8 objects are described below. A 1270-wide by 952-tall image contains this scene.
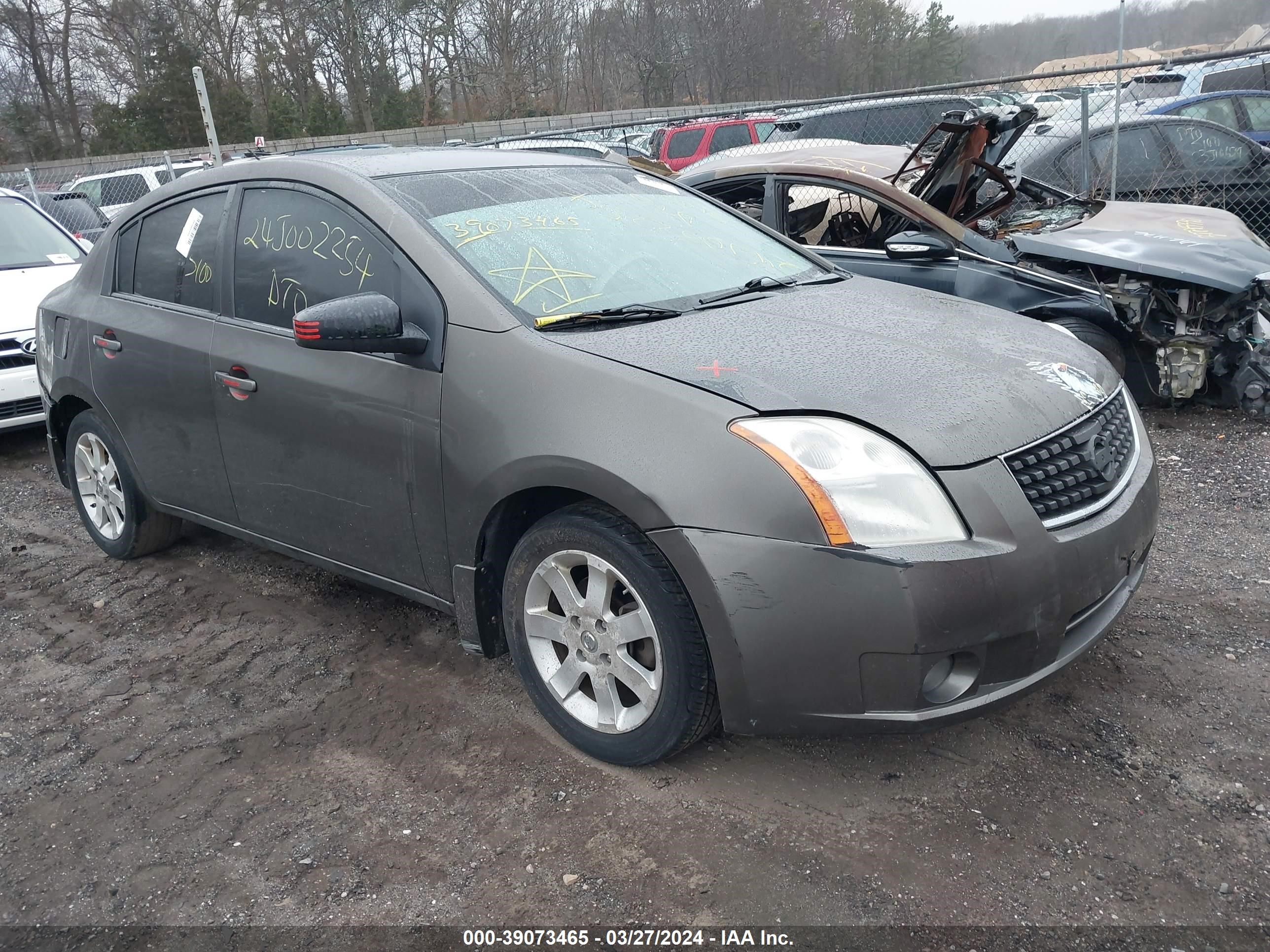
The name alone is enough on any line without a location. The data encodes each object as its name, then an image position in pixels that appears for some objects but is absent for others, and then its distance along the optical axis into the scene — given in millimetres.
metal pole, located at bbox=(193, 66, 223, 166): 9562
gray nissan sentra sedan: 2303
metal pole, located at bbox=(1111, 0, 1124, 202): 8414
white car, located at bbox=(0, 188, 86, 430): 6520
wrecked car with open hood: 5426
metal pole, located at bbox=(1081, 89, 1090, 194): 8703
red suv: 15391
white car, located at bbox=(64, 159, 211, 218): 16125
